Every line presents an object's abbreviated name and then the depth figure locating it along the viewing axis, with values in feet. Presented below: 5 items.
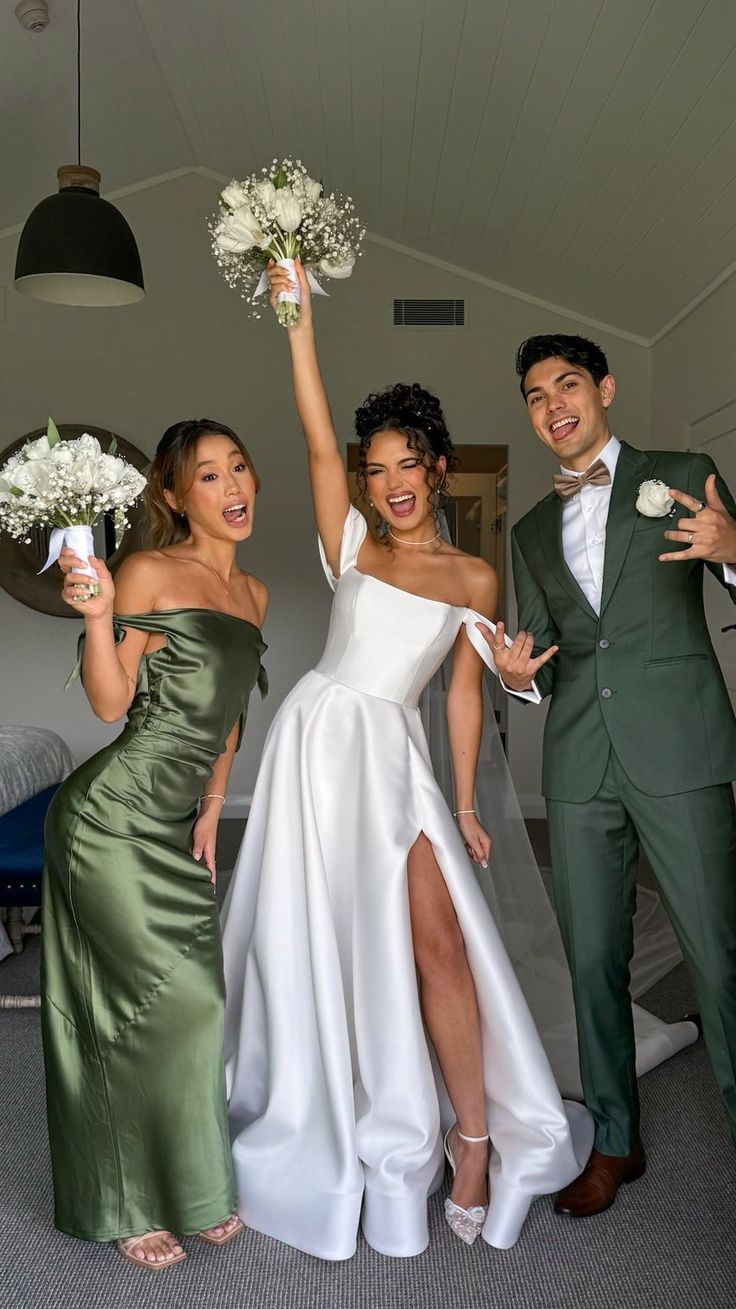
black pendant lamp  11.87
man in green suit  7.58
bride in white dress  7.55
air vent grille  22.18
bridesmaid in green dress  7.16
